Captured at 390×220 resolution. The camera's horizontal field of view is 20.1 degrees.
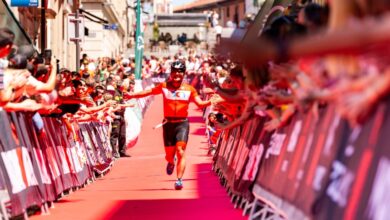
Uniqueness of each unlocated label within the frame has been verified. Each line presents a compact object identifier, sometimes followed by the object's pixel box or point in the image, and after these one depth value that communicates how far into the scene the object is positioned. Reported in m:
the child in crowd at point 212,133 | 30.24
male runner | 20.16
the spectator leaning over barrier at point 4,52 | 12.10
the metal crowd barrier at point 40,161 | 12.34
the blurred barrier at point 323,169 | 5.95
